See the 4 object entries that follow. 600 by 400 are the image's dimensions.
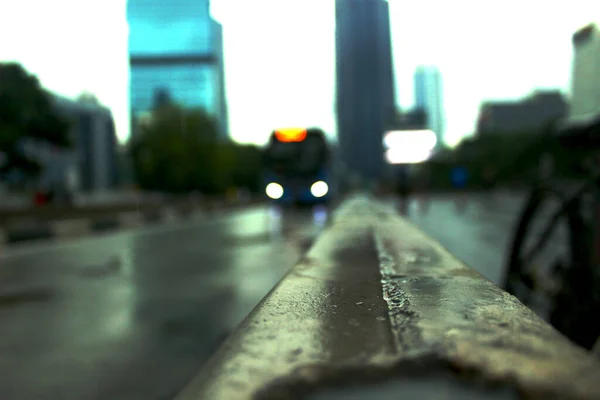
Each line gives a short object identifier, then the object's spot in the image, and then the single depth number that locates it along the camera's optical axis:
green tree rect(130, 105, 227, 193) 62.31
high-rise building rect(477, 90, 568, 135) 145.00
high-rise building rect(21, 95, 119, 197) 83.12
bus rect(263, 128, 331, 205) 23.38
